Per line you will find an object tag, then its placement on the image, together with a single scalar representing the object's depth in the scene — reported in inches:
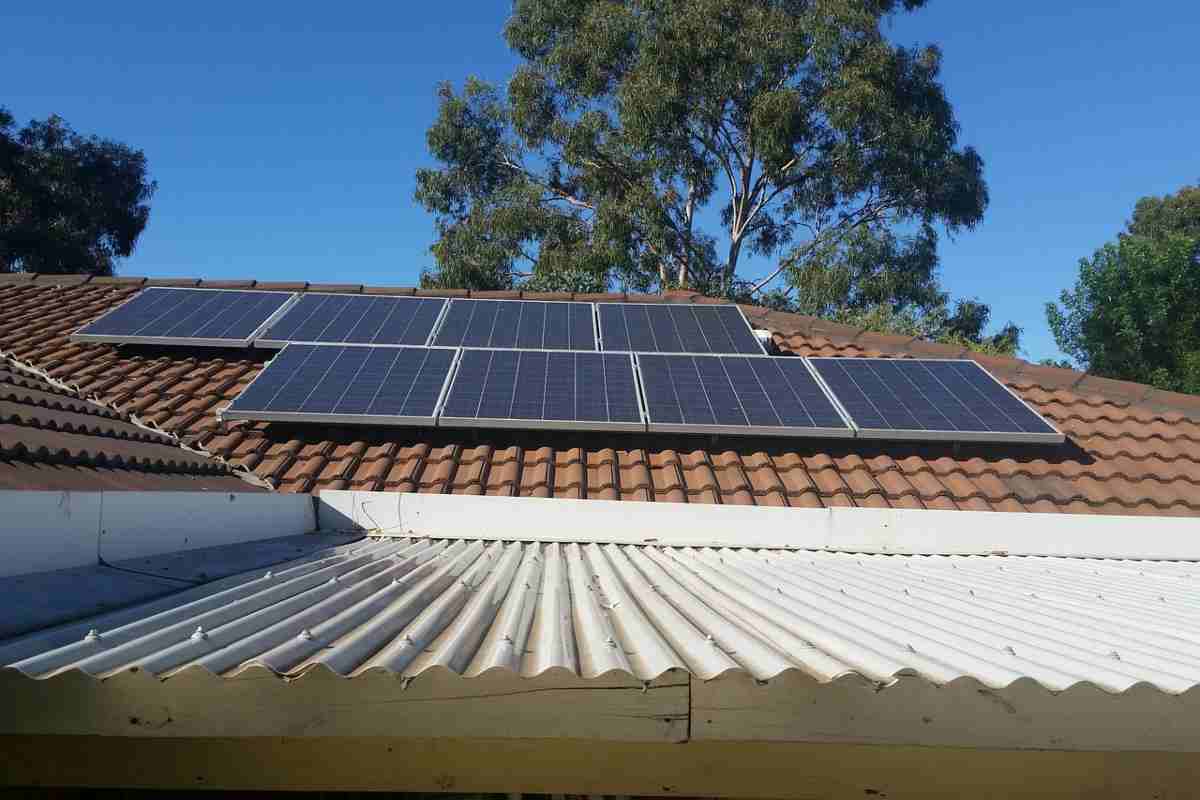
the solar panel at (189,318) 392.2
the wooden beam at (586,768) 119.3
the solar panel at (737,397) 326.3
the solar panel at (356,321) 406.3
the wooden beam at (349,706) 107.2
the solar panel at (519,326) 412.8
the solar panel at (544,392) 325.4
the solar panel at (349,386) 325.4
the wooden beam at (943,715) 113.1
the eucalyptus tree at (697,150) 1093.1
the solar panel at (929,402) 329.7
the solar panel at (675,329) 410.9
